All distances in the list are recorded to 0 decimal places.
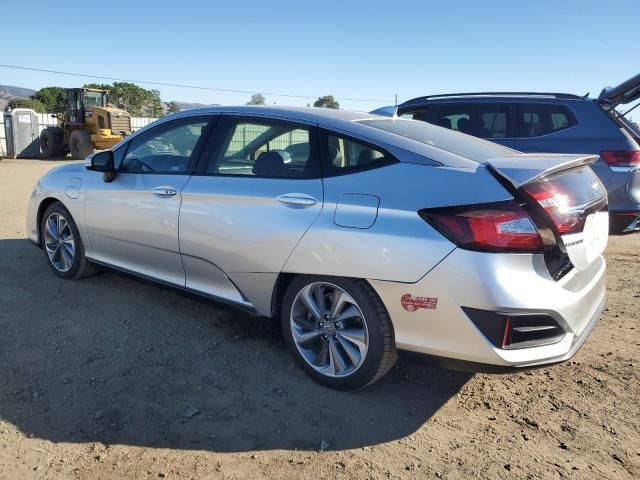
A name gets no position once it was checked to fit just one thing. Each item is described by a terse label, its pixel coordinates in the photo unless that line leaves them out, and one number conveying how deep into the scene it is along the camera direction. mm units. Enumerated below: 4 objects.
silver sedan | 2551
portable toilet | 24639
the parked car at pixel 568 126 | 5602
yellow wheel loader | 23266
